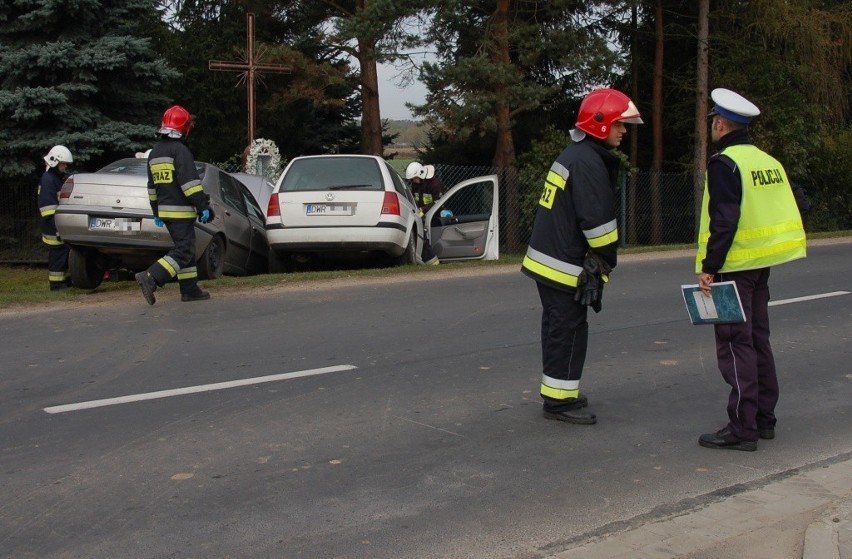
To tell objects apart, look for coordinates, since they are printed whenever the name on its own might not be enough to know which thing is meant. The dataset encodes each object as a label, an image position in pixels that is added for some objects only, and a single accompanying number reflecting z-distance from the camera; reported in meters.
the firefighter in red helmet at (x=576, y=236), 5.82
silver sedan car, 11.42
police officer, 5.46
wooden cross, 24.30
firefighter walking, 10.23
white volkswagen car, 12.88
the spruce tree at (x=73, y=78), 18.27
